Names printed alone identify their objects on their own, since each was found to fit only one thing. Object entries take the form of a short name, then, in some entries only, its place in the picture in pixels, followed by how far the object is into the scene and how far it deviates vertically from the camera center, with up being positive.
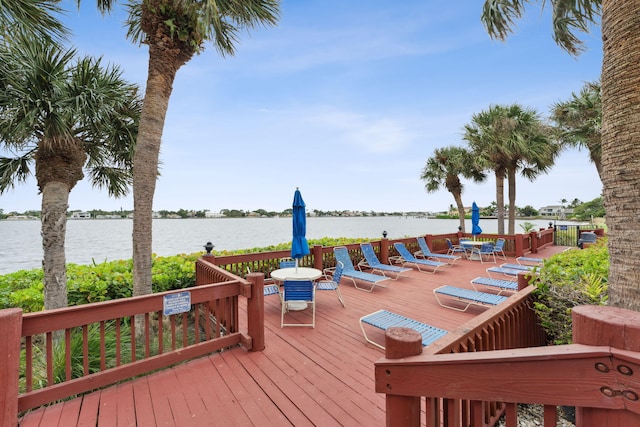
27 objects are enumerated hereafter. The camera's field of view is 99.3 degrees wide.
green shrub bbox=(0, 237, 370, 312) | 5.14 -1.38
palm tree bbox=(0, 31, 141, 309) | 4.45 +1.79
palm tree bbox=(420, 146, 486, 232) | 17.08 +2.98
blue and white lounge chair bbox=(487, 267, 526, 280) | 7.28 -1.48
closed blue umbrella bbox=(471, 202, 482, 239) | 12.02 -0.17
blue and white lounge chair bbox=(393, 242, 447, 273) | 8.58 -1.41
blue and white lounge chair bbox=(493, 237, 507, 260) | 10.18 -1.16
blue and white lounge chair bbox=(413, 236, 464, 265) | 9.61 -1.39
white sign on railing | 3.28 -1.04
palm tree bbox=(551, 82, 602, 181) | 12.23 +4.48
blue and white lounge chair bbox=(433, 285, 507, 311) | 4.86 -1.50
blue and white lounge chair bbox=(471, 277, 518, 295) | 5.71 -1.48
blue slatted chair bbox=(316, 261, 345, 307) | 5.37 -1.36
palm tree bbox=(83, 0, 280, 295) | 4.71 +2.54
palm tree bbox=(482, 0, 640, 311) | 1.96 +0.55
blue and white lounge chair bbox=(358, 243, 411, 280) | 7.82 -1.38
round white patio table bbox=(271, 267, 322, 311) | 5.01 -1.11
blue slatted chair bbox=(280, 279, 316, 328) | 4.64 -1.27
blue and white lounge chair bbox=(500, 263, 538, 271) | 7.19 -1.41
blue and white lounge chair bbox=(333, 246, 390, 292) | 6.32 -1.39
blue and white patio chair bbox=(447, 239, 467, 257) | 11.26 -1.39
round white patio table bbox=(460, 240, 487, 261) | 10.01 -1.15
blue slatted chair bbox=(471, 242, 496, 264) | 9.70 -1.14
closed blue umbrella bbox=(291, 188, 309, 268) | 5.55 -0.27
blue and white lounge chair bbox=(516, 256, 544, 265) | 9.30 -1.61
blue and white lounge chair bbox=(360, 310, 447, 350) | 3.48 -1.51
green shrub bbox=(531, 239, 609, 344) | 2.96 -0.87
